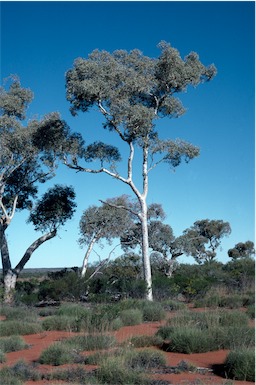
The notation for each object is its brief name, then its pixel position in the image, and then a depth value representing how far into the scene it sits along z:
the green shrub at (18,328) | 14.48
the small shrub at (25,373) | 8.83
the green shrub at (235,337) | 10.73
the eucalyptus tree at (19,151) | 24.80
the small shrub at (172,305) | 18.67
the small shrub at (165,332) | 12.07
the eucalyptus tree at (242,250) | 67.47
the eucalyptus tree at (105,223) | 34.72
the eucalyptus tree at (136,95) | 21.30
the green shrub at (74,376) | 8.34
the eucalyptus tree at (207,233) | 58.00
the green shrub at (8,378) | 8.20
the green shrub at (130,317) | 14.65
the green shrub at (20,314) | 16.45
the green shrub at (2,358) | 10.38
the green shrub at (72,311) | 15.98
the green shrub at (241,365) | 8.86
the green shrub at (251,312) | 15.74
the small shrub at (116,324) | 13.34
